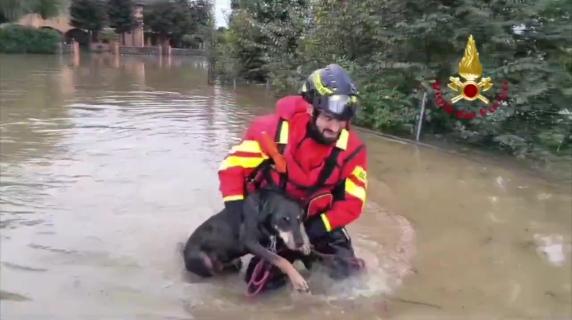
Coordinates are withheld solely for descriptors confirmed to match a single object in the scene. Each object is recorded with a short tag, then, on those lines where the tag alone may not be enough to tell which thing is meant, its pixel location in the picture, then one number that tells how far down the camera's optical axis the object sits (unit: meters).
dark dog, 3.57
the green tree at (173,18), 52.12
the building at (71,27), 46.90
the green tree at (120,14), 50.34
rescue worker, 3.43
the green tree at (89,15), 47.62
